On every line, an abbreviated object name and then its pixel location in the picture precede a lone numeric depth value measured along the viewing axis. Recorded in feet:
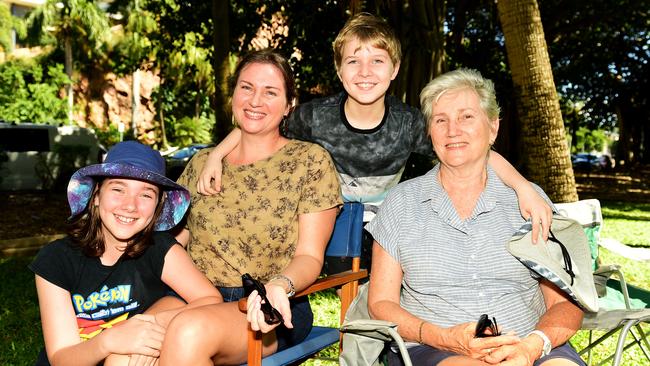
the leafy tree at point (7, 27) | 141.17
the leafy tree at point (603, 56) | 52.26
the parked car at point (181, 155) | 83.10
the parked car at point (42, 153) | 58.08
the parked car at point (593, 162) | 114.83
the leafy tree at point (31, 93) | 110.73
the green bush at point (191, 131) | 131.85
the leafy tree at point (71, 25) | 128.77
